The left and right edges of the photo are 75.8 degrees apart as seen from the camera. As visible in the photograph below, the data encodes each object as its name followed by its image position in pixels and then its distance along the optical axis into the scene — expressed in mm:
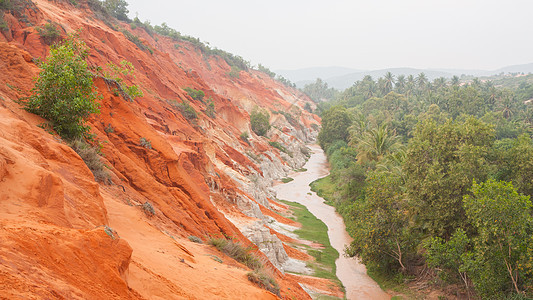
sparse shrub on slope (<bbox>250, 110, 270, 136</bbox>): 77250
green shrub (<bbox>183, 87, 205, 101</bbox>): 56906
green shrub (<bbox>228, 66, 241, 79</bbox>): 102362
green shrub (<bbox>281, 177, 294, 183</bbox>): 62388
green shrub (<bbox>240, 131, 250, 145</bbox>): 60844
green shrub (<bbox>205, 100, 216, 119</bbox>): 55681
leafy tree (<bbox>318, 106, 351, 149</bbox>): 80625
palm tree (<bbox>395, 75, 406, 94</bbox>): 121688
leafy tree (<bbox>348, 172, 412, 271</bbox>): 22391
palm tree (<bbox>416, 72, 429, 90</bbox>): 115438
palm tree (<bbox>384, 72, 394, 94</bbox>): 125706
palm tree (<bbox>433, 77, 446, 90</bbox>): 108462
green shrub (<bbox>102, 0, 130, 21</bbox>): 72625
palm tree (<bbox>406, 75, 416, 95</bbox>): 116250
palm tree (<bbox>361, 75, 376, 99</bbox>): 133075
